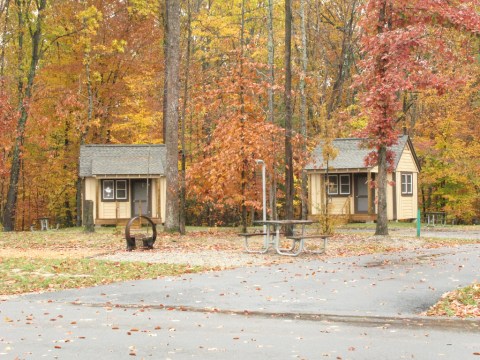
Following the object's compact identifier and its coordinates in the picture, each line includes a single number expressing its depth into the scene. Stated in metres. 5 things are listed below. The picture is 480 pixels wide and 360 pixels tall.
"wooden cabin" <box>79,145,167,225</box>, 37.91
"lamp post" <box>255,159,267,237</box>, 22.78
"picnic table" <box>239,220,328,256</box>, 19.75
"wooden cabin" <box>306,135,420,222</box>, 38.97
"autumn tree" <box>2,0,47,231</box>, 35.41
